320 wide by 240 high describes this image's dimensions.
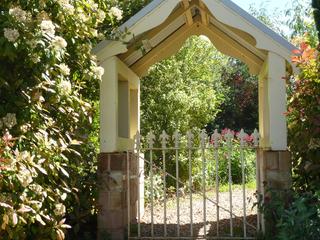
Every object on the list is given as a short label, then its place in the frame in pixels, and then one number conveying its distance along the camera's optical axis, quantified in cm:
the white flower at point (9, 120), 449
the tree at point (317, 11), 582
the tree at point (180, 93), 1195
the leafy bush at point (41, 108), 427
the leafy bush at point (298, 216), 473
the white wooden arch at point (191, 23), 600
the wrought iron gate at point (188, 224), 649
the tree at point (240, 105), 2133
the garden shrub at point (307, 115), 559
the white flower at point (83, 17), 536
